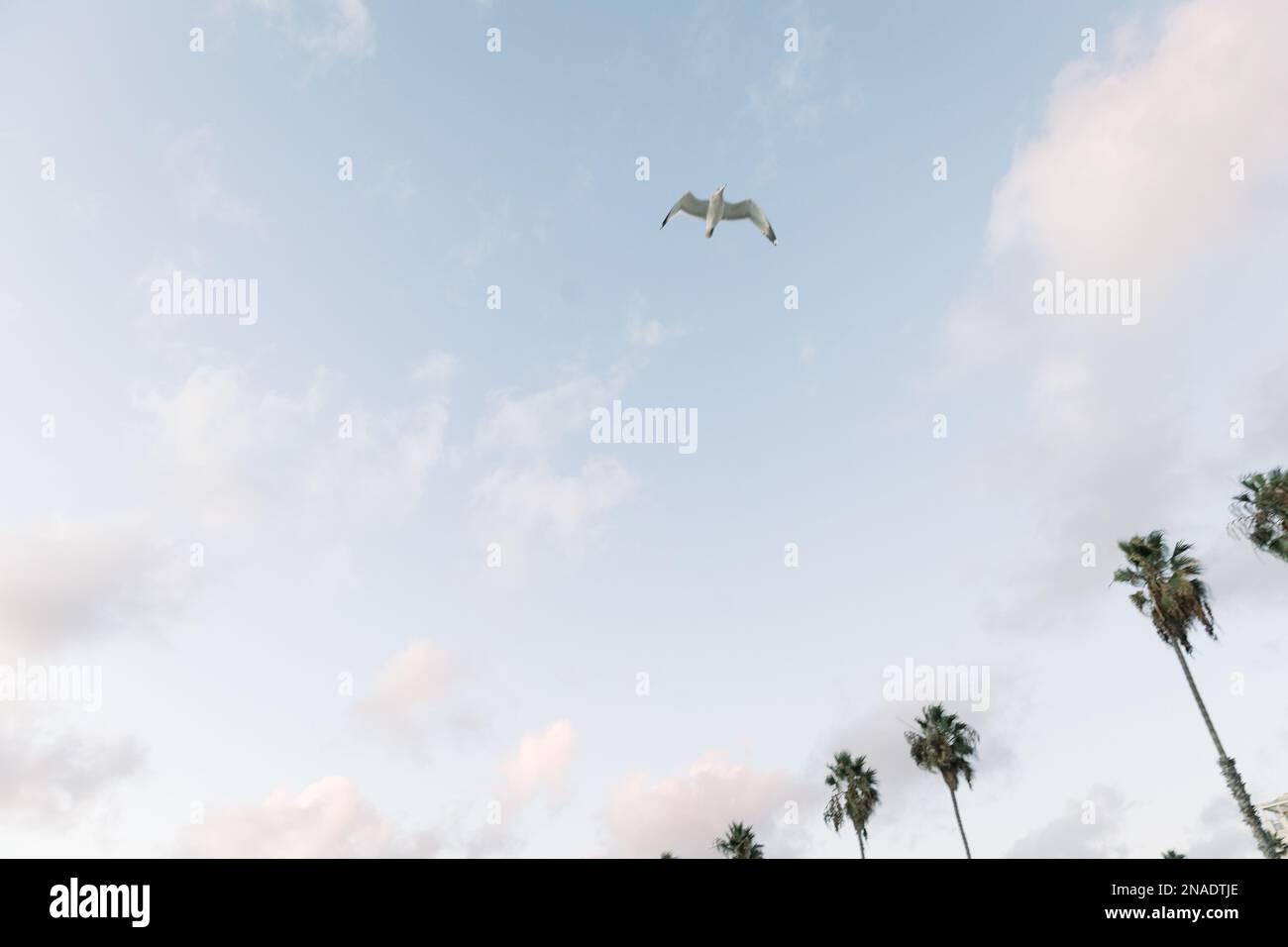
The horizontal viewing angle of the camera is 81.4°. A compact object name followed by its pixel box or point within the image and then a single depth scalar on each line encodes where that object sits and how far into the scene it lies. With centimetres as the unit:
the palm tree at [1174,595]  3500
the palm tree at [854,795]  5488
